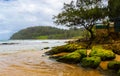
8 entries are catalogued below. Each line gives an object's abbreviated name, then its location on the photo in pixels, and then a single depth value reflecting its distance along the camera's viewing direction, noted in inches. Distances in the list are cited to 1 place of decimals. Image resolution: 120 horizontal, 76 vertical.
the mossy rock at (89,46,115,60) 295.8
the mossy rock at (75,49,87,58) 314.7
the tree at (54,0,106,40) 510.2
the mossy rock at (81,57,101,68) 270.2
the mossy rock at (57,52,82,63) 305.9
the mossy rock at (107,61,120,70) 249.6
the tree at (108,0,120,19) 507.9
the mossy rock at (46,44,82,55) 388.5
